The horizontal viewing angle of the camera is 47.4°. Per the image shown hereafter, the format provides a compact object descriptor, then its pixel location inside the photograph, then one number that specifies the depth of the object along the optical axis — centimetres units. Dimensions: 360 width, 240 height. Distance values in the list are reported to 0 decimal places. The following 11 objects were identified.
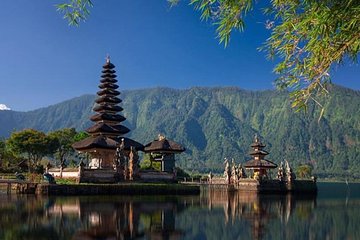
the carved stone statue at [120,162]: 5112
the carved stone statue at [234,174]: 6994
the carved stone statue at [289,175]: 6900
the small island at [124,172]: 4534
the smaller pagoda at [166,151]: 6029
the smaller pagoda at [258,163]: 7281
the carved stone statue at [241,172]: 7169
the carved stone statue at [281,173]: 6894
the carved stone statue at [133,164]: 5219
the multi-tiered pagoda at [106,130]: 5566
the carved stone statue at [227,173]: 7050
